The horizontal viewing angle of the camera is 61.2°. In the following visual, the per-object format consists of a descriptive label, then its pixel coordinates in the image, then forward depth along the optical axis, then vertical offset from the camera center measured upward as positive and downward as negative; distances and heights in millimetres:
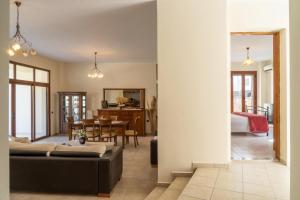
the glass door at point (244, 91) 10930 +348
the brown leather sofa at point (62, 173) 3902 -1122
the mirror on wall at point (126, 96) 10617 +145
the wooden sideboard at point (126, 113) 10109 -525
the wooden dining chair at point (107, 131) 7270 -917
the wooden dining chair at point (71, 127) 7589 -804
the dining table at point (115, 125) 7485 -745
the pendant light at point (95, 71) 8427 +1172
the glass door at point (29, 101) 7566 -16
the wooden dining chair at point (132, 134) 7632 -1023
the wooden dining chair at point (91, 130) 7244 -876
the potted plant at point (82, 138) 5126 -763
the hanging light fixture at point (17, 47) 4031 +892
